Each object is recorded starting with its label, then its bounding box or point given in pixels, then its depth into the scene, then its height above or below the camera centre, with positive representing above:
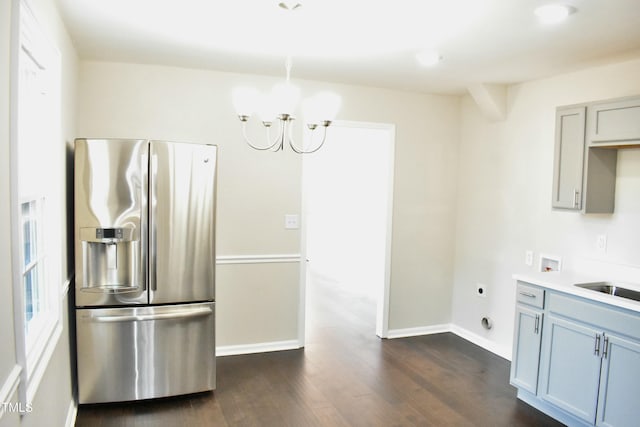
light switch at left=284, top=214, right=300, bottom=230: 4.19 -0.31
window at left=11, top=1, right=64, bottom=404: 1.55 -0.07
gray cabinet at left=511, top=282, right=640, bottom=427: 2.63 -1.03
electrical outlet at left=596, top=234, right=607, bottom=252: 3.34 -0.34
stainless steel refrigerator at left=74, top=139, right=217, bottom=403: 2.96 -0.56
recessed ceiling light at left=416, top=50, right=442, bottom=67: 3.09 +0.90
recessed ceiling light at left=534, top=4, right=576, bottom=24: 2.25 +0.90
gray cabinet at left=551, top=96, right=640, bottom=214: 2.99 +0.28
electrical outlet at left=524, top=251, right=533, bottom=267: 3.95 -0.55
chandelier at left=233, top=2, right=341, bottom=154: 2.43 +0.43
